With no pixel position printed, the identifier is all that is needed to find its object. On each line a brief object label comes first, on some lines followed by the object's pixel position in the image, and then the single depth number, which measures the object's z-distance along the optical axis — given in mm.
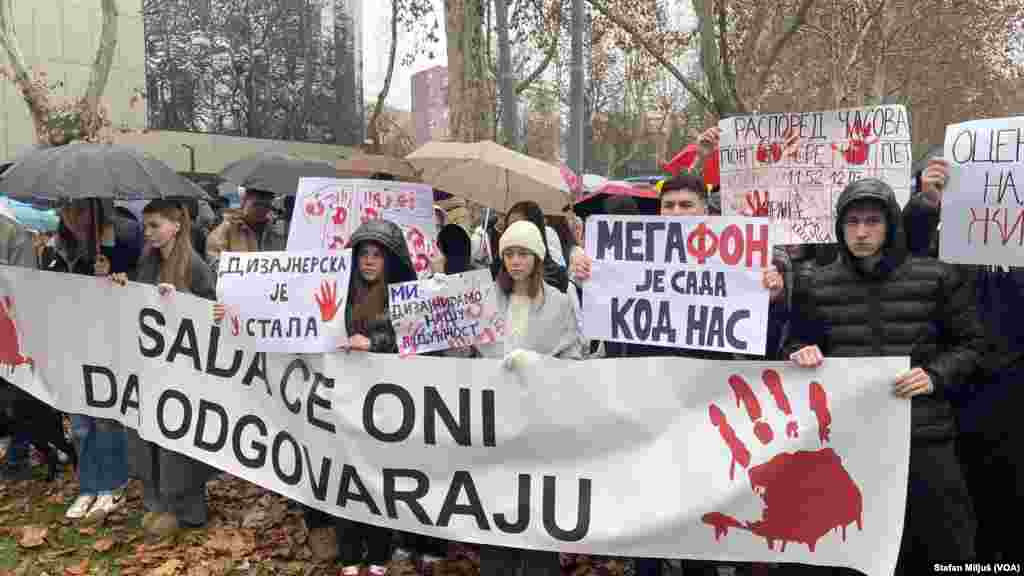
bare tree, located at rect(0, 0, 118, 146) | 10898
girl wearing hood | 3887
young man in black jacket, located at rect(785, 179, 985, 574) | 3133
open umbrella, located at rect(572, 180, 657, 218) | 6805
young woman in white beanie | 3828
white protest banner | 3188
